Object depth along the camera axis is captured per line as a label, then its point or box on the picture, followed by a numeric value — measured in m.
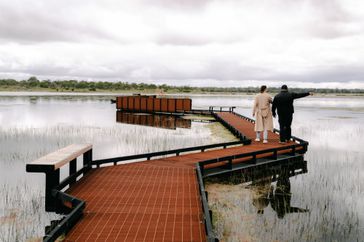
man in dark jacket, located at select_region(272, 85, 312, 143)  12.93
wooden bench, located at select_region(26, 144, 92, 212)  6.71
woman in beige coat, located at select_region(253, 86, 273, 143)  13.02
